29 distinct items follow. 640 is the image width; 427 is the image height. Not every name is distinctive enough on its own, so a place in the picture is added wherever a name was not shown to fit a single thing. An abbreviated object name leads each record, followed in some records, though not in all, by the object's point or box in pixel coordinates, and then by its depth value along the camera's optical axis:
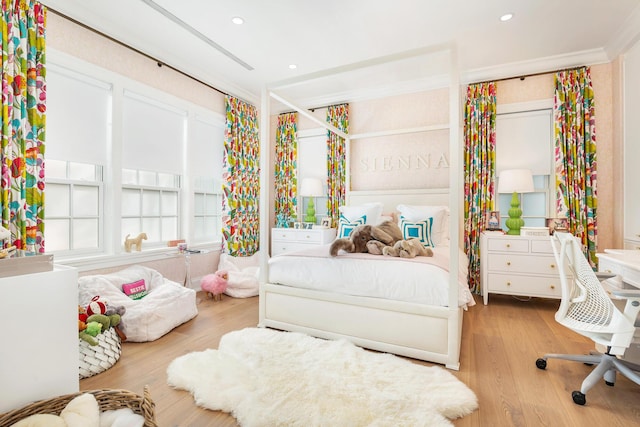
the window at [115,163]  2.61
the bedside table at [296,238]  4.06
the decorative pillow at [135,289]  2.69
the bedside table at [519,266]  3.03
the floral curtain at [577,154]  3.24
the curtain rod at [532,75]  3.36
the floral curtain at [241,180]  4.12
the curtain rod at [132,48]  2.51
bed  1.91
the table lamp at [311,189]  4.36
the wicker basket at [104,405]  0.95
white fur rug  1.44
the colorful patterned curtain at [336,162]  4.37
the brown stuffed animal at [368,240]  2.42
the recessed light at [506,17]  2.60
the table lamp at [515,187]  3.21
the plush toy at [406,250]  2.26
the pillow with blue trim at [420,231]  3.13
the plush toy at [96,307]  2.08
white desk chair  1.52
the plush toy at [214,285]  3.39
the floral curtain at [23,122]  2.12
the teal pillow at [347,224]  3.46
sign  3.89
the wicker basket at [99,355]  1.83
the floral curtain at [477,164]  3.62
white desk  1.73
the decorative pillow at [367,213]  3.61
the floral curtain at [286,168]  4.73
